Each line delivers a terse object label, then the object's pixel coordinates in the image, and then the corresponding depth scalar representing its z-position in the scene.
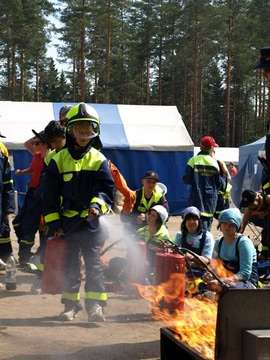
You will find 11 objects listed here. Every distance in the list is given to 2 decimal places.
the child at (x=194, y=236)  6.41
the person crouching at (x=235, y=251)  5.71
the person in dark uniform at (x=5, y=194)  6.80
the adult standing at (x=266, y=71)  3.87
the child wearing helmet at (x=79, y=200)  5.37
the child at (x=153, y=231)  6.68
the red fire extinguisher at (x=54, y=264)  5.23
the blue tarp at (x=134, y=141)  16.03
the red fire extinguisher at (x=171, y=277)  5.32
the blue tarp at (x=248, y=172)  15.13
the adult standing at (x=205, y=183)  8.55
